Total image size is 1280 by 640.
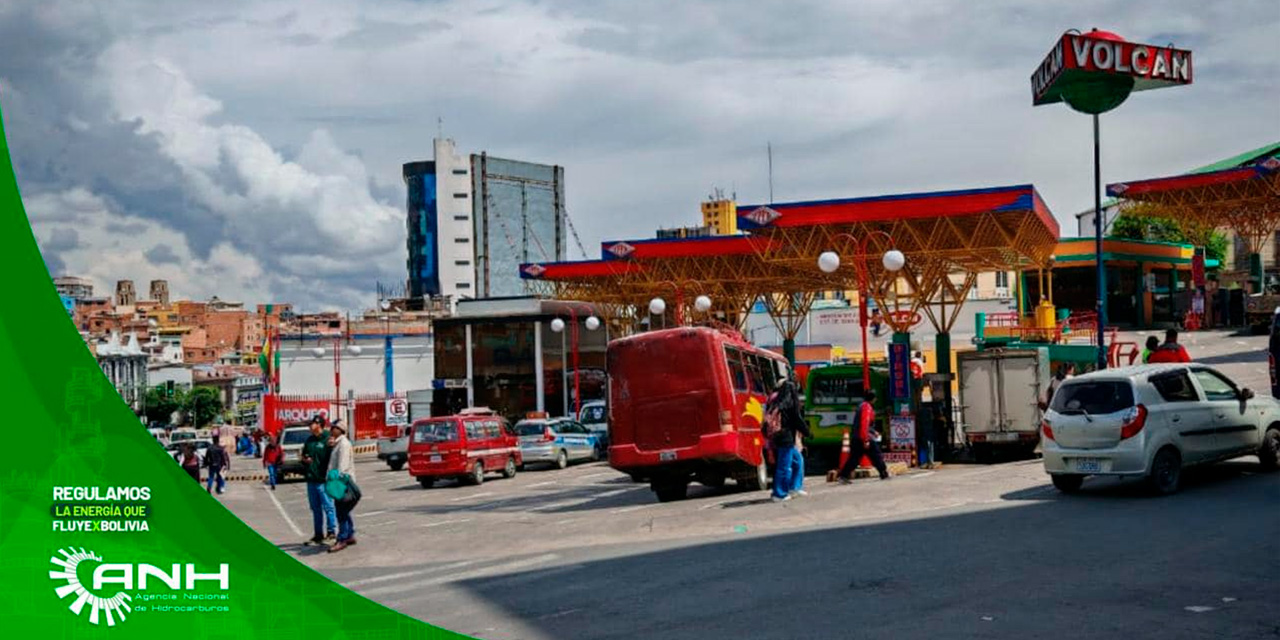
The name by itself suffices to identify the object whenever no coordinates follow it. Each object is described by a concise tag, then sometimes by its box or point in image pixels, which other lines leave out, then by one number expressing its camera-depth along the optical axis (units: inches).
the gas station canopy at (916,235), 1157.7
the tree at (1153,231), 3887.8
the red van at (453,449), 1216.2
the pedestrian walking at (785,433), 719.1
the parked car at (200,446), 2131.3
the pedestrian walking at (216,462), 1280.8
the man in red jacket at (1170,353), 743.6
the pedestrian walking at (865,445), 834.2
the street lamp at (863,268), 928.3
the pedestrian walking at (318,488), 697.6
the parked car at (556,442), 1419.8
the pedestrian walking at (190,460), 1089.4
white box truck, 951.0
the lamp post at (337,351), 2259.4
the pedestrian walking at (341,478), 668.7
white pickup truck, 1681.8
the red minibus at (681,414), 807.7
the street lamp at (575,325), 1825.8
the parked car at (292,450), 1542.8
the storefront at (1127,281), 2763.3
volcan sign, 1072.8
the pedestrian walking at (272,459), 1411.2
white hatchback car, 596.7
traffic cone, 861.8
